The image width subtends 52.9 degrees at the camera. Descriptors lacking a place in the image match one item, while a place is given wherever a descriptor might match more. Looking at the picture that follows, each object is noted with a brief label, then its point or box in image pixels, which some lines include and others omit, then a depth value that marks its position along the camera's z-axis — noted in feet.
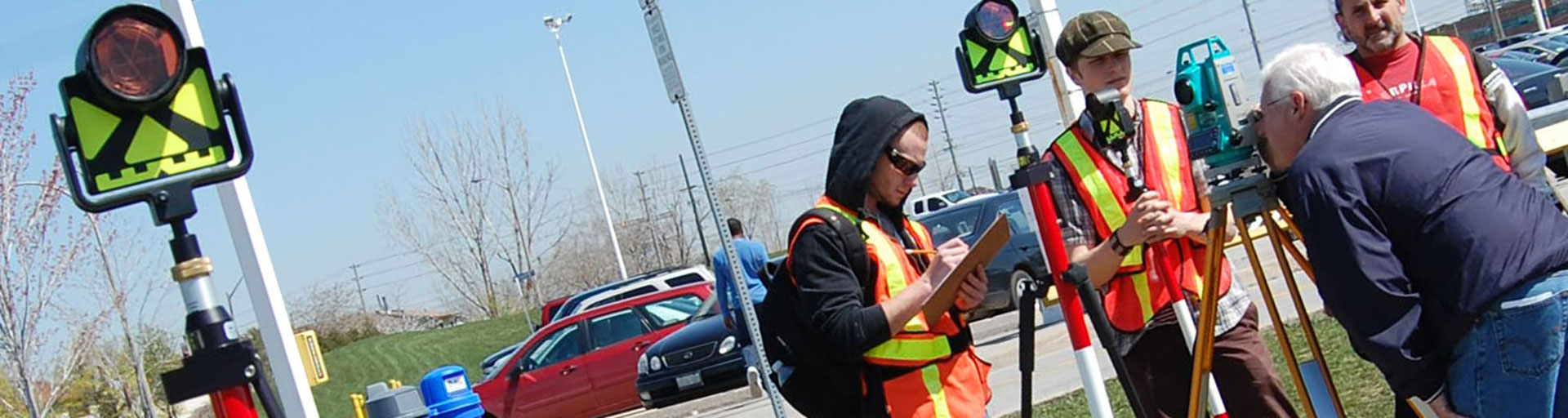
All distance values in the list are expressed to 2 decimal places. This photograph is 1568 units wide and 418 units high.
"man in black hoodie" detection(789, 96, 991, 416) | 12.54
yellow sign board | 22.02
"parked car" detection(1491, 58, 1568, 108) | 69.51
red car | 56.75
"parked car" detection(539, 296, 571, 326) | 94.90
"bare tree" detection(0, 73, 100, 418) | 53.98
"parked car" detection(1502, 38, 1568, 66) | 92.48
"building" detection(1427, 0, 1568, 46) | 249.75
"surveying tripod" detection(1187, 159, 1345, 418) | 12.09
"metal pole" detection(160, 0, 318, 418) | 18.97
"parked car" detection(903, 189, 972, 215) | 152.44
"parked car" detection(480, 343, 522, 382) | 84.84
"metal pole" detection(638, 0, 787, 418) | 19.77
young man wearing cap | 14.49
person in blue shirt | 40.65
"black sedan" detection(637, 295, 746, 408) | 51.11
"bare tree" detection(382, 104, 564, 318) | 147.84
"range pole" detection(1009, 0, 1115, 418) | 13.73
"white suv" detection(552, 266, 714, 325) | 87.61
